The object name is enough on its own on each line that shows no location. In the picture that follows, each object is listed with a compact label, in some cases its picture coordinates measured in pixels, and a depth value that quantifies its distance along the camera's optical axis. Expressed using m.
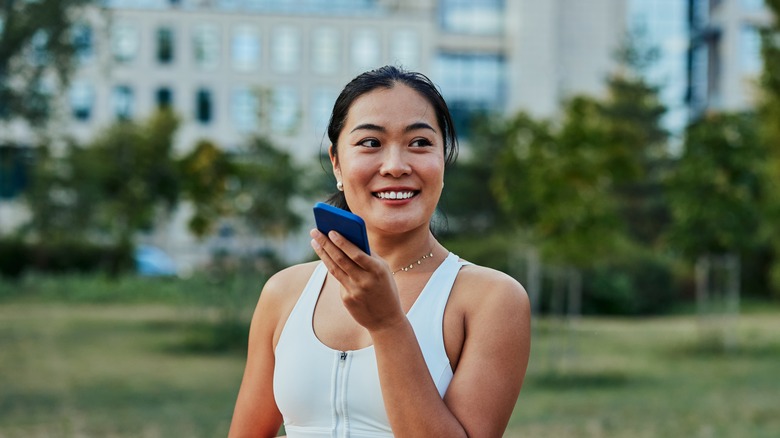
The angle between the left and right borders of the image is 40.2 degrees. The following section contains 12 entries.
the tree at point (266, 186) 18.56
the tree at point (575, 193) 14.35
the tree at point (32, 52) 11.80
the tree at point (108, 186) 24.45
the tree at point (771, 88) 12.12
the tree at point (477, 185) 31.97
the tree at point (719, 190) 16.02
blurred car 31.23
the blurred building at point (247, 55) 45.22
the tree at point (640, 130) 33.25
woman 1.61
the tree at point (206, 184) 17.83
